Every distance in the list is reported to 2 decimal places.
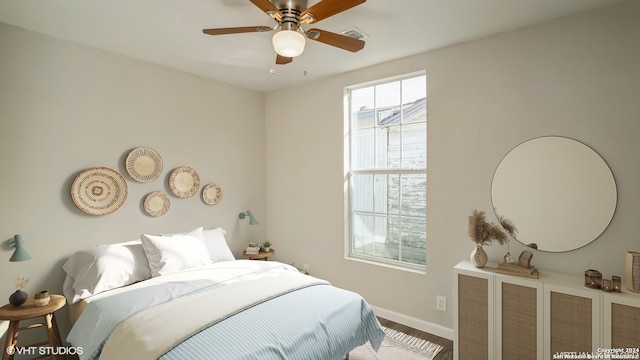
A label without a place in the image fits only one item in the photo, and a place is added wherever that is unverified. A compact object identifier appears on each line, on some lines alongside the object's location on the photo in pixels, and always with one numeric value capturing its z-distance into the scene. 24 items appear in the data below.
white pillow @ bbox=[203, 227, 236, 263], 3.22
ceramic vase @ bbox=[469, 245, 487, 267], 2.42
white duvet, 1.70
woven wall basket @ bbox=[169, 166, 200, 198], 3.35
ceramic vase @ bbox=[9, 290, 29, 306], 2.19
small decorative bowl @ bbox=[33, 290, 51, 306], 2.25
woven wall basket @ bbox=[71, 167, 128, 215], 2.71
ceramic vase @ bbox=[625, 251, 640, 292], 1.89
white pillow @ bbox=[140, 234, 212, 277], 2.70
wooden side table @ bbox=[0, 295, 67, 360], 2.11
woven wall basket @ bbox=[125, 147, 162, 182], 3.03
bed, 1.71
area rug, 2.57
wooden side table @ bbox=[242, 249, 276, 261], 3.73
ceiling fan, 1.66
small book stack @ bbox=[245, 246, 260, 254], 3.77
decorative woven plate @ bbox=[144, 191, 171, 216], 3.15
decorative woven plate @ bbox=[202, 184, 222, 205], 3.62
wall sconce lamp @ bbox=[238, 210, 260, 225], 3.79
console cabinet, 1.88
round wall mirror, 2.17
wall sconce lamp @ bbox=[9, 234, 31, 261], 2.25
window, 3.11
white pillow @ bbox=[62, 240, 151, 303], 2.40
